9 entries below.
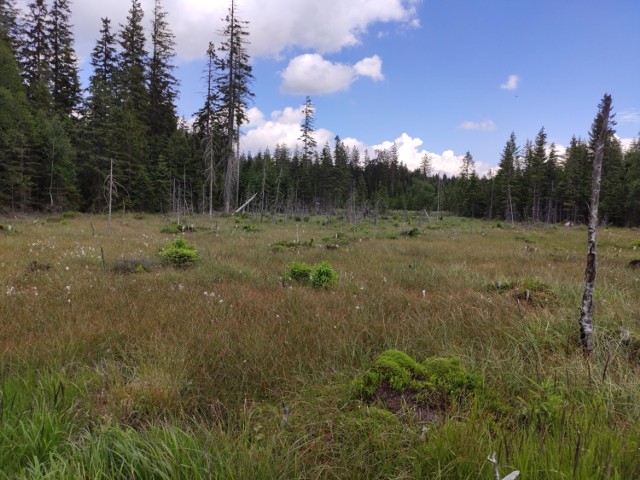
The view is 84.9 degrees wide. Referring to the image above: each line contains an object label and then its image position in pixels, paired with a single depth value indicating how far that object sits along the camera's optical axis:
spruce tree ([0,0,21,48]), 28.61
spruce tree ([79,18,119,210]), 36.97
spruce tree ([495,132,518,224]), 62.74
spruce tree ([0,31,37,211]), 25.45
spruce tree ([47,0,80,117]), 41.12
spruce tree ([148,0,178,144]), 47.78
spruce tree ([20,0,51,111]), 38.00
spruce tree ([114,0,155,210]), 39.06
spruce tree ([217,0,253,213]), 36.00
